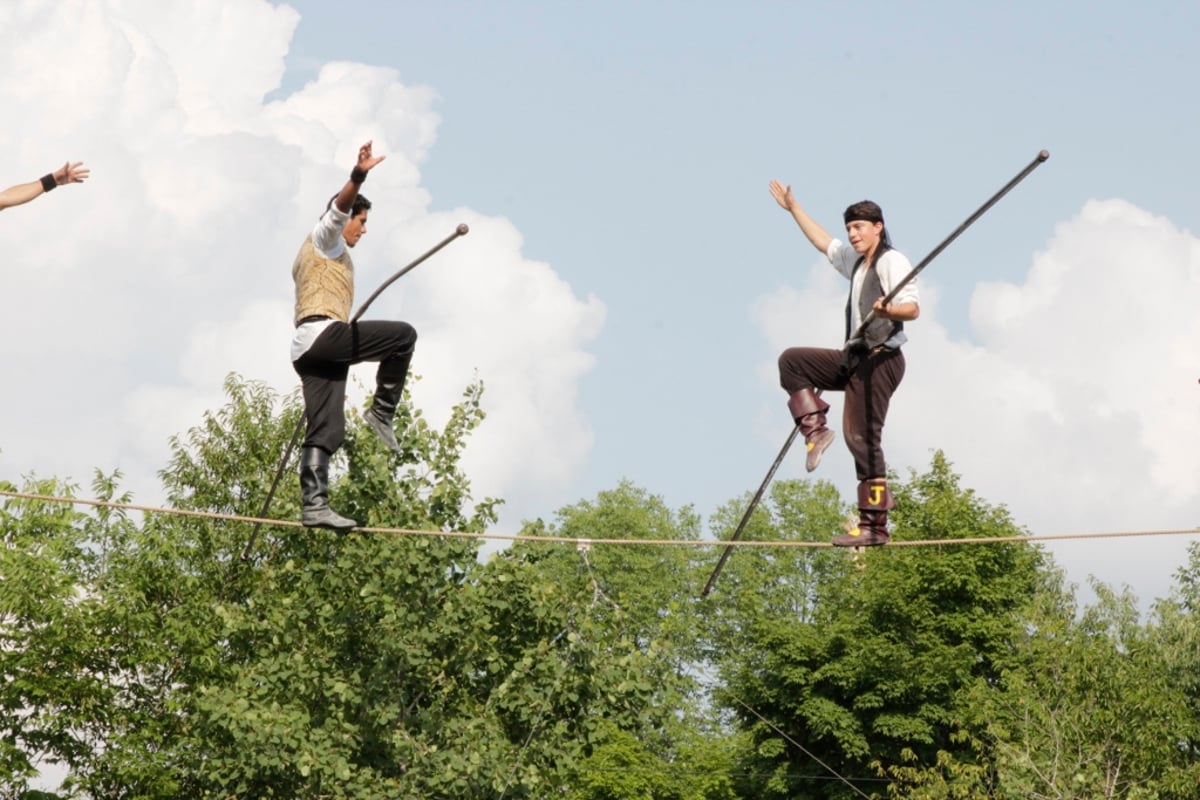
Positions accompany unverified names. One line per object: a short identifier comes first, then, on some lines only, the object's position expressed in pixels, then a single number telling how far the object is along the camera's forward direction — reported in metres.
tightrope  17.73
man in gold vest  17.36
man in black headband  17.14
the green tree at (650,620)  70.56
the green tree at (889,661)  63.31
